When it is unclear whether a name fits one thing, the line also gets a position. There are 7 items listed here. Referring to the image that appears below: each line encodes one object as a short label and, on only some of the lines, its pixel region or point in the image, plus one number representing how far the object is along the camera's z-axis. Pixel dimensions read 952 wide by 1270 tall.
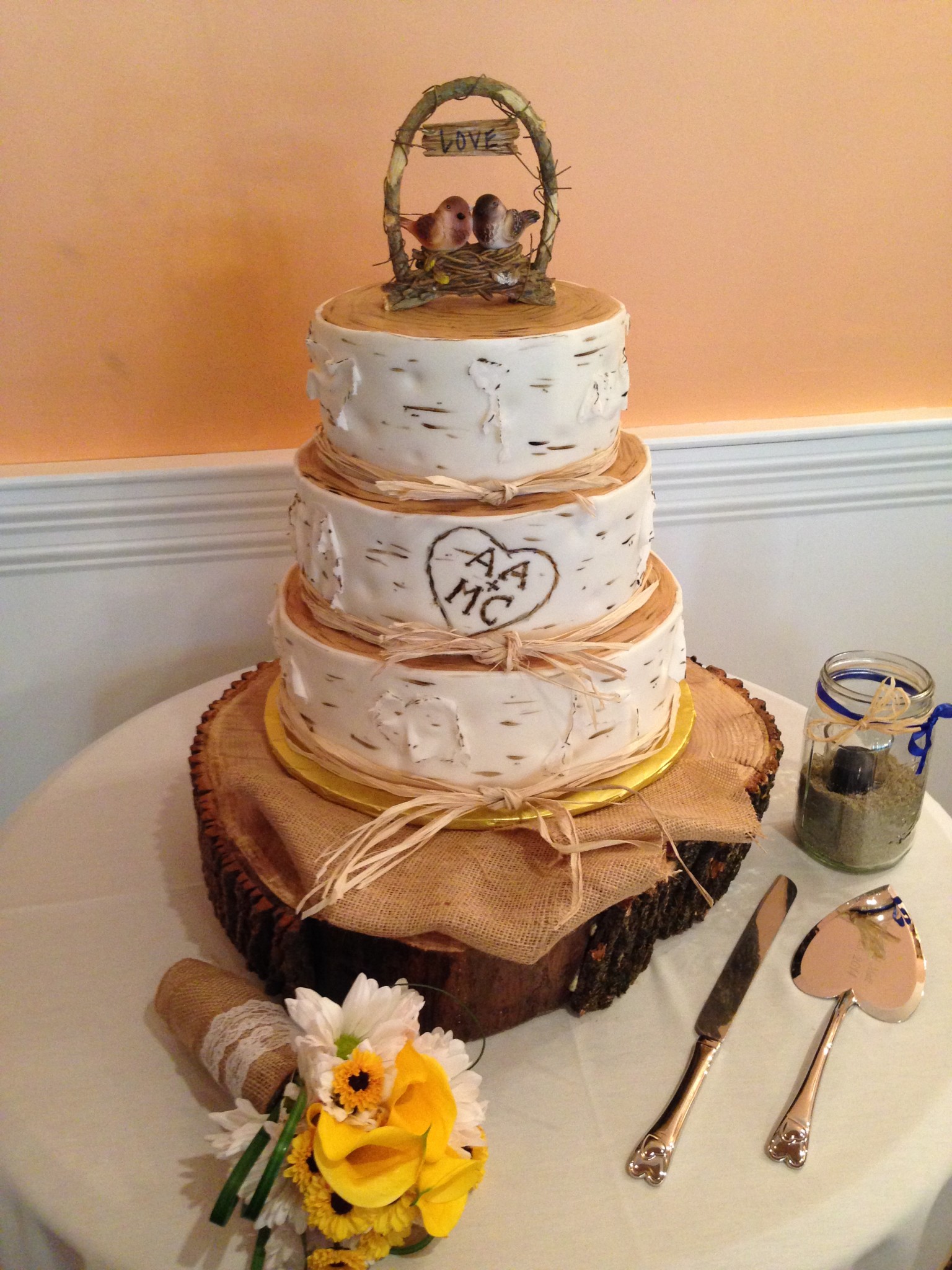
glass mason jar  1.07
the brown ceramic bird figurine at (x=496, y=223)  0.87
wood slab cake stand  0.88
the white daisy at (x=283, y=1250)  0.72
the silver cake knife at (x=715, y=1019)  0.79
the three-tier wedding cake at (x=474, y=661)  0.85
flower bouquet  0.69
